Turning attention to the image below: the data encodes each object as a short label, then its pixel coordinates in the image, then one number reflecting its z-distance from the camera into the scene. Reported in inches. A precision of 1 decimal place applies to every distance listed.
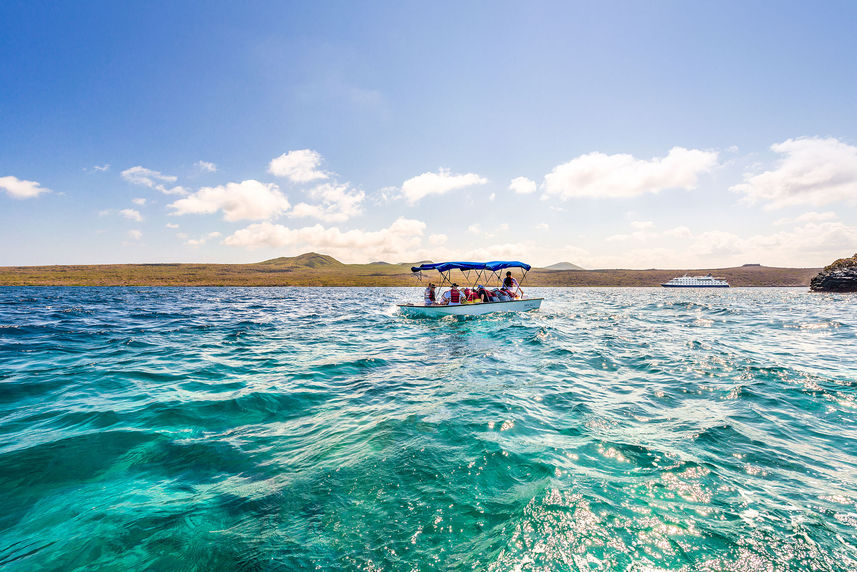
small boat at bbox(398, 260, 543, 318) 1051.3
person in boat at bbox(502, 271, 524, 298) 1203.6
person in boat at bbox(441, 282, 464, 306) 1109.1
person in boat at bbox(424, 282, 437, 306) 1160.8
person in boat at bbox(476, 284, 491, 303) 1121.0
